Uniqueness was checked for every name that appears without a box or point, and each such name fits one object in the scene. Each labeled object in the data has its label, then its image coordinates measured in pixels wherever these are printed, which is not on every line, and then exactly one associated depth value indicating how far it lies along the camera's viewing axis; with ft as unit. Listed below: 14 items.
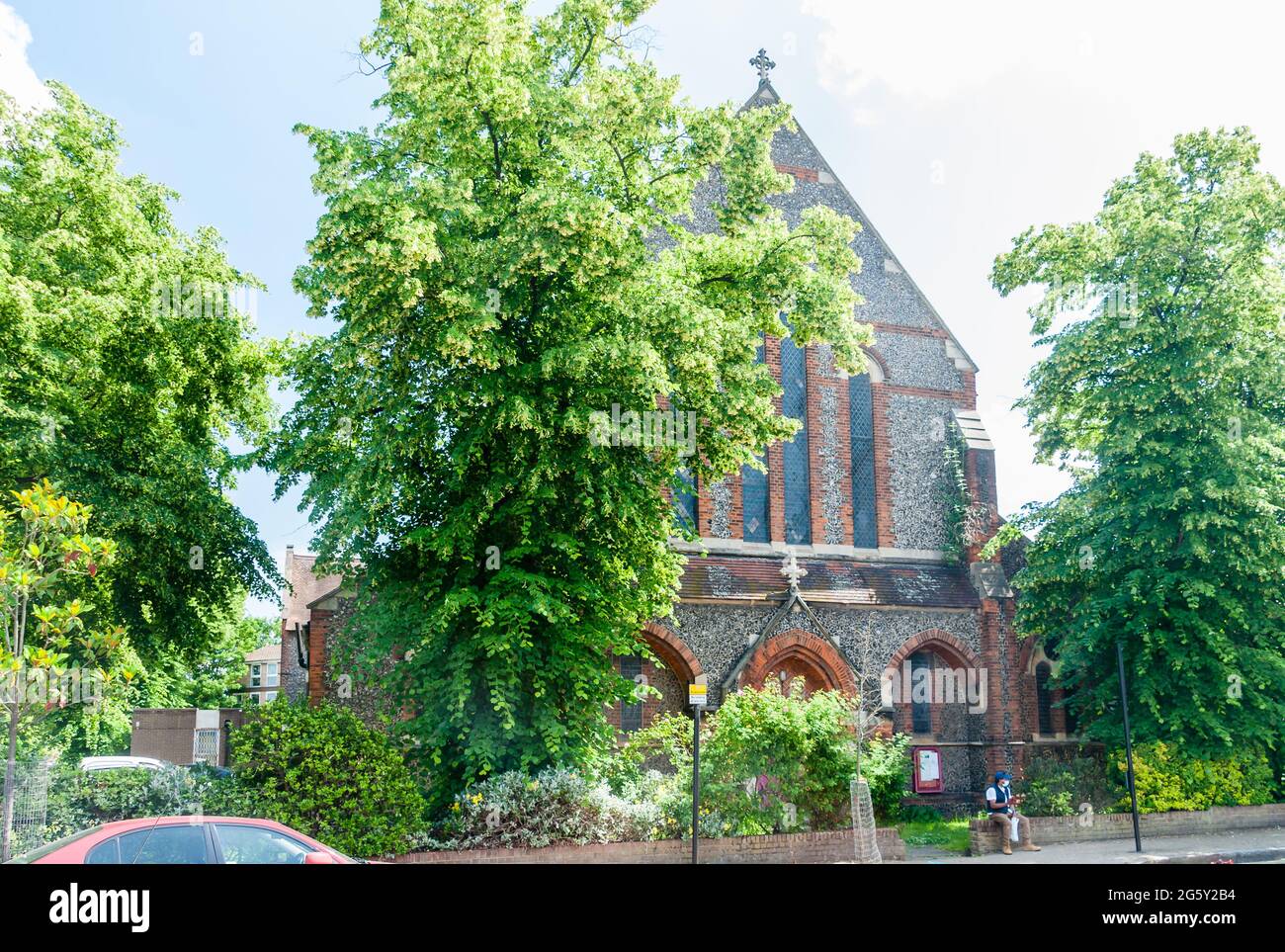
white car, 91.43
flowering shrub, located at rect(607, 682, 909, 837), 48.60
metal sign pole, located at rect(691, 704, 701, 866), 41.81
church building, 68.39
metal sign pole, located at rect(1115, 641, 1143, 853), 52.85
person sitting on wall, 53.36
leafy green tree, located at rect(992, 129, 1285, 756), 60.29
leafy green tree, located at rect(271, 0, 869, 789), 43.93
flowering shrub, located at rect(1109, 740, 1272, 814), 60.54
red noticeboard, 71.36
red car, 24.68
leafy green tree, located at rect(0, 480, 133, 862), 34.96
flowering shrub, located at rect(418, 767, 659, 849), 42.98
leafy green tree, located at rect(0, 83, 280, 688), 58.70
